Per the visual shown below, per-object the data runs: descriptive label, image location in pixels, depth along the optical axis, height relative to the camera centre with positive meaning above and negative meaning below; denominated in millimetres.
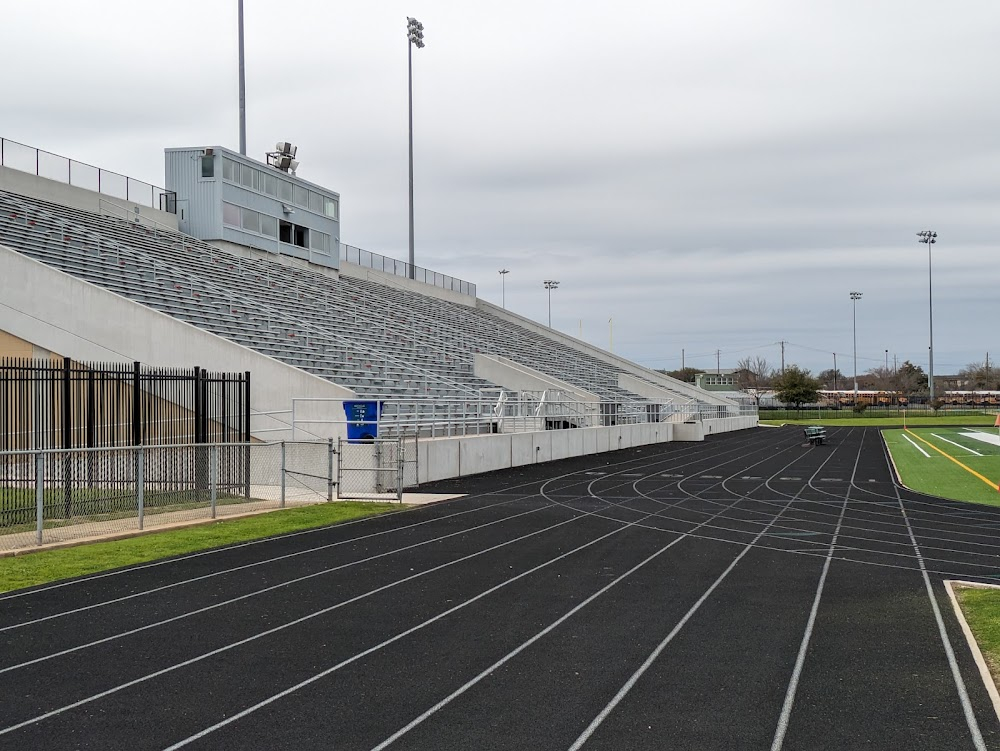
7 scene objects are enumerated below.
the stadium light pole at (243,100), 41812 +12869
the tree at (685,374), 160725 +4118
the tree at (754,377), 168375 +3435
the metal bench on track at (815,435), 46812 -1865
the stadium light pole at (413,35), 54622 +20483
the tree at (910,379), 160375 +2581
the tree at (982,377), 167212 +2889
